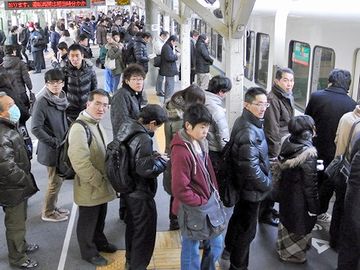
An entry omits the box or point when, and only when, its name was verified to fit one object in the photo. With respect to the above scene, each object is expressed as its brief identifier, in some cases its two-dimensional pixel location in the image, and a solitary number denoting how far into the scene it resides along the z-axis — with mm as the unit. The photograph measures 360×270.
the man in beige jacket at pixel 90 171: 3393
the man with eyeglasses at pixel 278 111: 4148
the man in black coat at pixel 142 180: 3111
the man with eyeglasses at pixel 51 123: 4109
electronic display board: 9055
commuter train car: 4863
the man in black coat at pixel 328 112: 4141
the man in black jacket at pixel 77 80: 5055
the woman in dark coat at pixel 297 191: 3461
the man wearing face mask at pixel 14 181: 3352
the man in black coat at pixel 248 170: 3195
